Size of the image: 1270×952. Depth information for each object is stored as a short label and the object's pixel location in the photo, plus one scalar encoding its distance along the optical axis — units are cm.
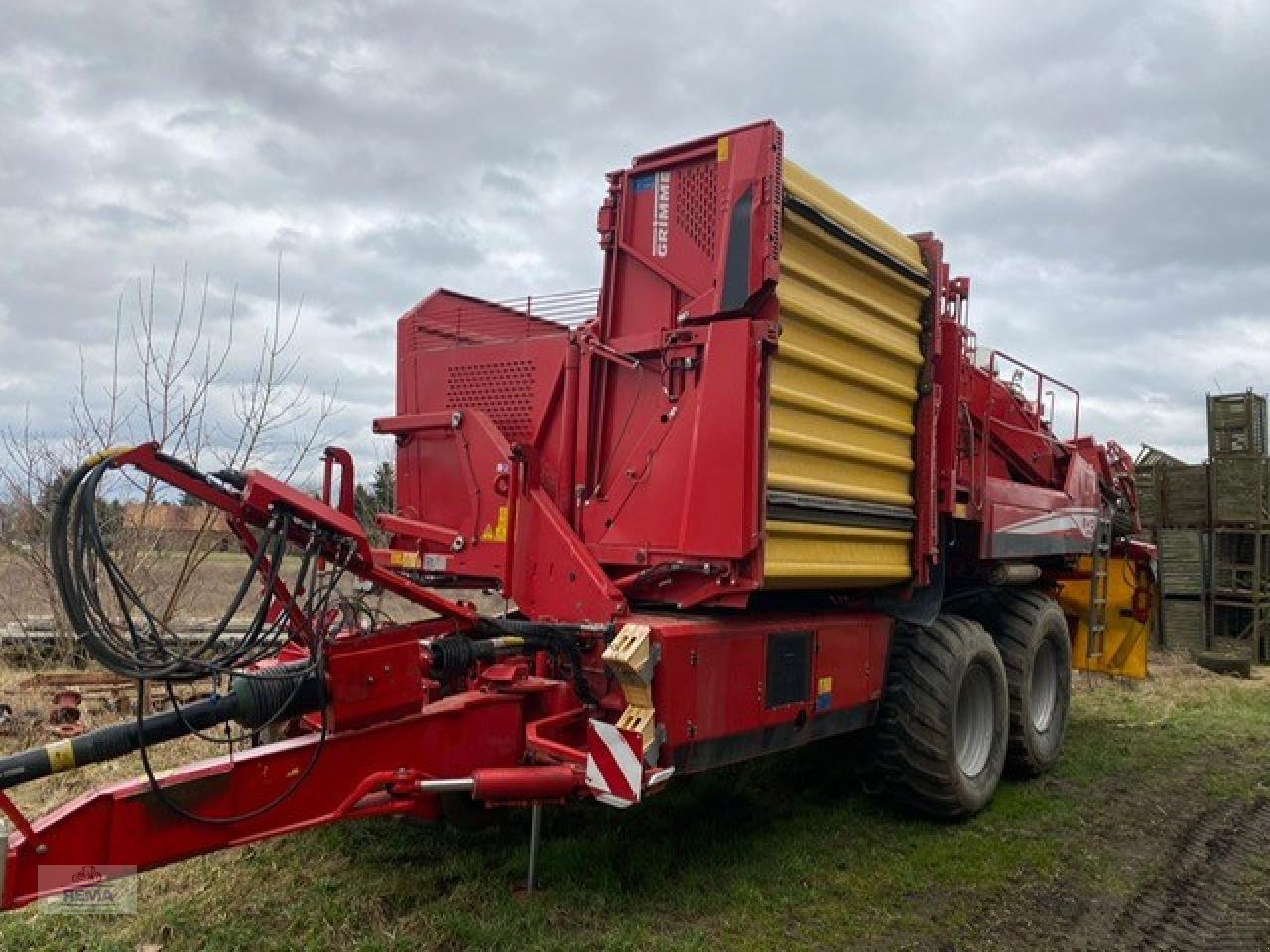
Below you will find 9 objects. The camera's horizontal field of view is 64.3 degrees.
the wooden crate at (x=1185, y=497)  1504
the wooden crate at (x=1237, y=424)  1489
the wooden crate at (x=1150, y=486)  1561
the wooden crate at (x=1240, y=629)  1428
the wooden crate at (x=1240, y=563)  1452
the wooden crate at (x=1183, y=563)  1500
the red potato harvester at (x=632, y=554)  337
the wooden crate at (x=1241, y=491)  1453
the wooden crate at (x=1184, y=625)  1474
